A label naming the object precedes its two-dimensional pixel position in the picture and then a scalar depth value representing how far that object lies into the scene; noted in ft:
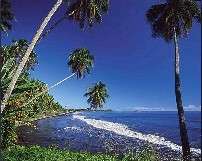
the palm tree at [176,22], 29.42
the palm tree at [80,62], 103.51
